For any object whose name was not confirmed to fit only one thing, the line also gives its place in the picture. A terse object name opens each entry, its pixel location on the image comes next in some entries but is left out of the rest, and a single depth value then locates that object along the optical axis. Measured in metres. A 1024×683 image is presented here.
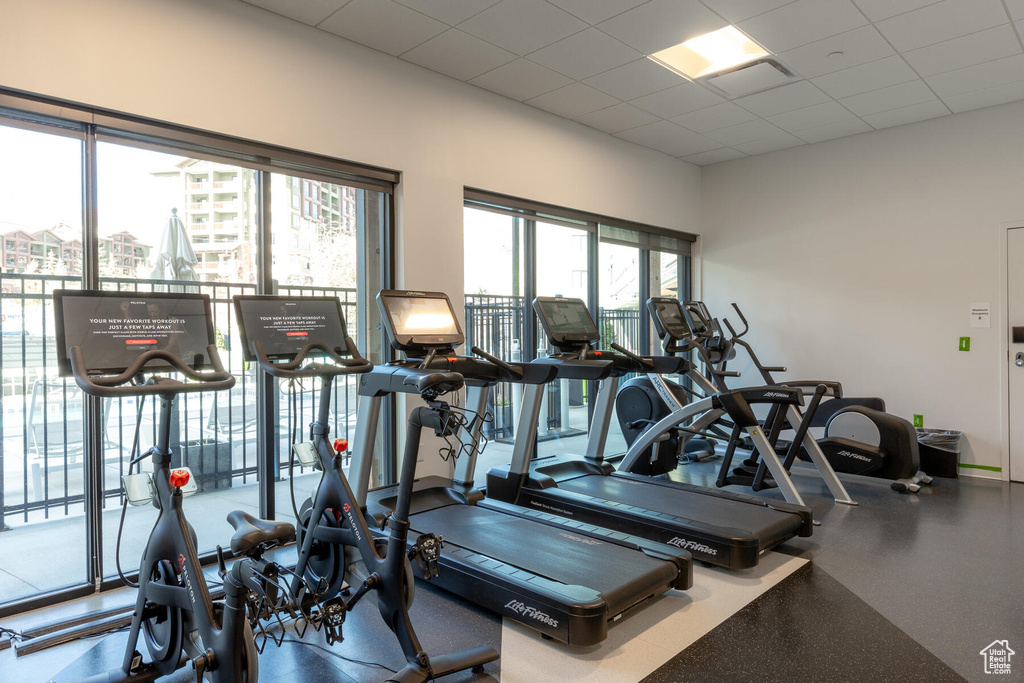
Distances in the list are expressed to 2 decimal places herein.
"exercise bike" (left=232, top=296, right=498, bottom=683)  2.15
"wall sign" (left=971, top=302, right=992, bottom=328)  5.32
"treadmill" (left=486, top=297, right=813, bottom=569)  3.30
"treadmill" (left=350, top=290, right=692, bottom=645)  2.49
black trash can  5.21
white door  5.19
